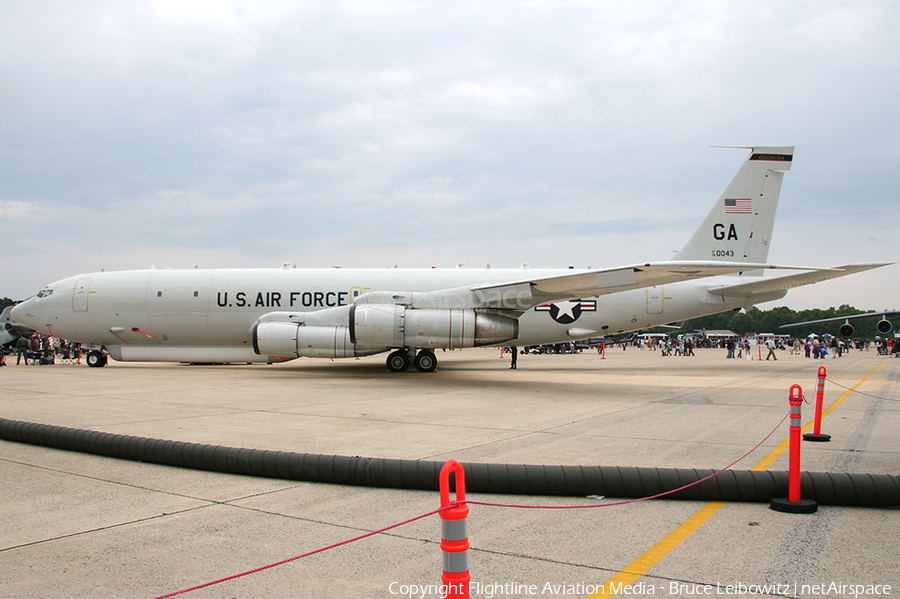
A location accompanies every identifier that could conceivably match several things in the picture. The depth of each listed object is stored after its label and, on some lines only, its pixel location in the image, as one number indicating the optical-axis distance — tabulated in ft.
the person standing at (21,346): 97.35
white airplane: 66.08
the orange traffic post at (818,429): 25.38
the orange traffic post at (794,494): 15.58
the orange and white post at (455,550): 7.73
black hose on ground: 16.11
